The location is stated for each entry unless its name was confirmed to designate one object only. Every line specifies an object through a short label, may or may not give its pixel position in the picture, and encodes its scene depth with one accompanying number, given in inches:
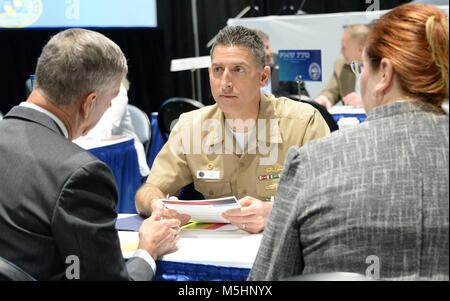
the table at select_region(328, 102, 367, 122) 194.0
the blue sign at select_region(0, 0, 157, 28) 254.5
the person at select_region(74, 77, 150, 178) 175.3
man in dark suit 51.7
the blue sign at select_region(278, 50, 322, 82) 188.7
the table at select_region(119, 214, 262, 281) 63.9
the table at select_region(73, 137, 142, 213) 158.4
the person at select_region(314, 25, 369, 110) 222.1
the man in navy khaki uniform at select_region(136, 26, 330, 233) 93.4
